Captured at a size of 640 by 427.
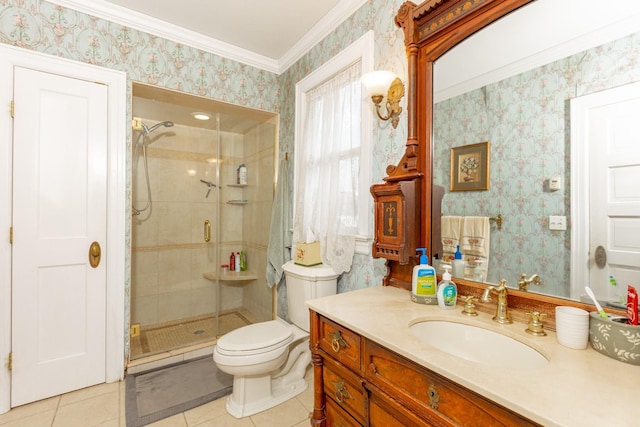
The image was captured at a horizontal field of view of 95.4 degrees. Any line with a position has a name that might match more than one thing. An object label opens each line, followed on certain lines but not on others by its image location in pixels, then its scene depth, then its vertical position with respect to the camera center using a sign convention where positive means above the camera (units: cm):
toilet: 168 -82
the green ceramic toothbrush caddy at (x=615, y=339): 76 -34
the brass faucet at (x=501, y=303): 105 -32
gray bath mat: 174 -118
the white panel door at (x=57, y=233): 180 -12
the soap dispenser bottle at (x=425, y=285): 126 -31
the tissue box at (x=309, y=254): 208 -28
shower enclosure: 282 -3
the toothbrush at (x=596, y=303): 85 -26
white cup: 85 -33
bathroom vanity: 62 -40
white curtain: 190 +33
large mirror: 93 +41
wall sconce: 158 +69
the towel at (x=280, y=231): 255 -15
